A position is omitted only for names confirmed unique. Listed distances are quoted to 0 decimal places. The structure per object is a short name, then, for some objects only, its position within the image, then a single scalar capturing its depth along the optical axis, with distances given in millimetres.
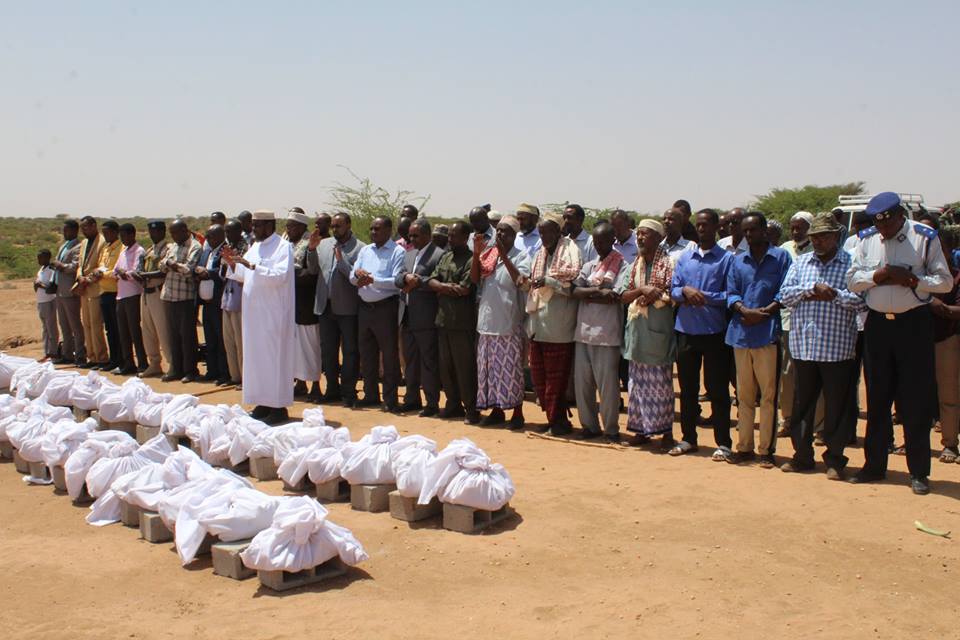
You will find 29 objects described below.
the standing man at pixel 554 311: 8977
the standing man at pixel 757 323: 7711
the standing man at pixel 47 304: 14961
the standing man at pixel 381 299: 10617
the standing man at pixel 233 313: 11844
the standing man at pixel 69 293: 14578
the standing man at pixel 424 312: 10297
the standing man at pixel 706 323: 8047
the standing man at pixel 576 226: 9945
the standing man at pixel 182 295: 12617
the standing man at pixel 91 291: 14195
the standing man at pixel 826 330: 7273
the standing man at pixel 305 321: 11266
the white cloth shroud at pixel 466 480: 6219
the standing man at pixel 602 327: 8773
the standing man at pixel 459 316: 9852
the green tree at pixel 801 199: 34438
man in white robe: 9945
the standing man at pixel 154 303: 13117
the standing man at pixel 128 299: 13461
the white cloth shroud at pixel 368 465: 6805
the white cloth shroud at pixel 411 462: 6441
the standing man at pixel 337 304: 10969
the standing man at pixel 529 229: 10477
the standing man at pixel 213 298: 12250
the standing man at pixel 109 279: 13906
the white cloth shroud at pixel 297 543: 5305
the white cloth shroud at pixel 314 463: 7020
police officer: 6828
